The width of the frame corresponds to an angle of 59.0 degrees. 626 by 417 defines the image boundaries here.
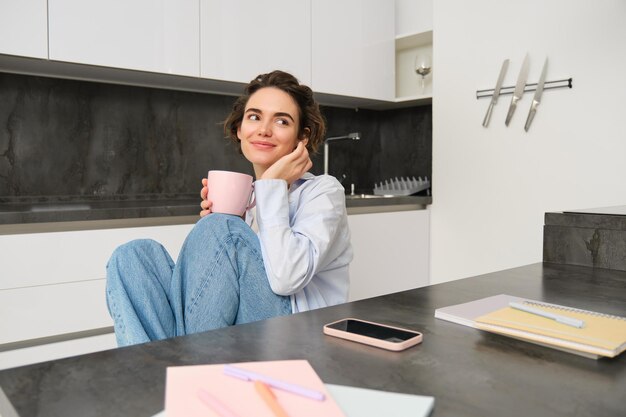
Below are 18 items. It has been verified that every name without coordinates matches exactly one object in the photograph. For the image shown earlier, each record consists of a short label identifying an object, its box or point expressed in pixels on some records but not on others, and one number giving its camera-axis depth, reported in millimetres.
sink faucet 2912
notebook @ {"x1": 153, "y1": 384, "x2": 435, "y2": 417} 455
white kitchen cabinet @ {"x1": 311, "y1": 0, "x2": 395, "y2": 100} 2598
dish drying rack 2953
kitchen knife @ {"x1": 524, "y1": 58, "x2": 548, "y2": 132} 2318
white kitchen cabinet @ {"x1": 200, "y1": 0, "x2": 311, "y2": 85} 2223
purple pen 473
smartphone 623
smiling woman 999
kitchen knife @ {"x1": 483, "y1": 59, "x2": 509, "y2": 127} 2441
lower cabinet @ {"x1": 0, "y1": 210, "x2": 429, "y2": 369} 1614
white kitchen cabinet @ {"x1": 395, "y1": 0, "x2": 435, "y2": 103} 2910
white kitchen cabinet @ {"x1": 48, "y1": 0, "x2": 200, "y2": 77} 1885
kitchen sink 2516
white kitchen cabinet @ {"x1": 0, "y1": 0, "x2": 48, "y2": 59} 1770
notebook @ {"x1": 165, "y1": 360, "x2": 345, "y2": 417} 447
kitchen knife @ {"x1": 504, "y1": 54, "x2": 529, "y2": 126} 2373
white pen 666
